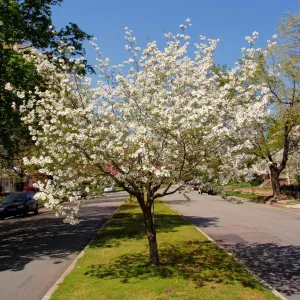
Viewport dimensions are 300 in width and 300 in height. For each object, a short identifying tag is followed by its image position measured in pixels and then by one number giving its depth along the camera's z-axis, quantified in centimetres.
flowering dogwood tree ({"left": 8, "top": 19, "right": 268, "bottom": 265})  689
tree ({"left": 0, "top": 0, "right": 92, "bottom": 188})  1292
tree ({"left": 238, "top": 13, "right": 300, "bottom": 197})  2309
